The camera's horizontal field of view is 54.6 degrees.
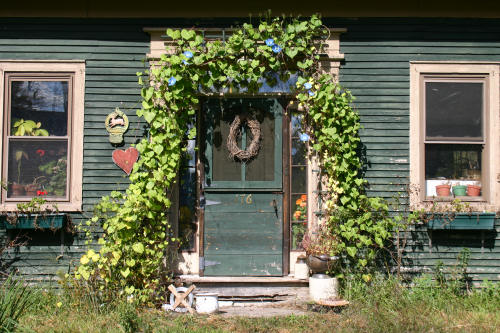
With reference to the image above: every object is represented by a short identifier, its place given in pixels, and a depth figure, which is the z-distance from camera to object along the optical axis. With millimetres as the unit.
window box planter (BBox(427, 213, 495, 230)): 5574
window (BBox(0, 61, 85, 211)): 5758
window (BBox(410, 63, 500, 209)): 5762
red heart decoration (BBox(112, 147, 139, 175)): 5715
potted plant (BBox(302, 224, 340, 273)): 5348
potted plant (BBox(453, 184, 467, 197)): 5758
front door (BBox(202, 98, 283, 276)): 5734
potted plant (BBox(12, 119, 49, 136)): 5836
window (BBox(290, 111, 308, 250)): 5852
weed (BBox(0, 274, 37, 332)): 4436
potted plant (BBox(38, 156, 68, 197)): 5809
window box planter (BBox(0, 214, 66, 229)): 5512
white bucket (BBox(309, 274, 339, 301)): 5324
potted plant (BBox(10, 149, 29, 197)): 5766
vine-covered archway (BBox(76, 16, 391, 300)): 5336
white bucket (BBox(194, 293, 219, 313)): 5156
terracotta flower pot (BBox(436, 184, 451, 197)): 5742
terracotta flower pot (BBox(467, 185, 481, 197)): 5773
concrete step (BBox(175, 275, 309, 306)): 5594
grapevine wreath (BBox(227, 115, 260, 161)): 5746
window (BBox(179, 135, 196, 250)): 5812
